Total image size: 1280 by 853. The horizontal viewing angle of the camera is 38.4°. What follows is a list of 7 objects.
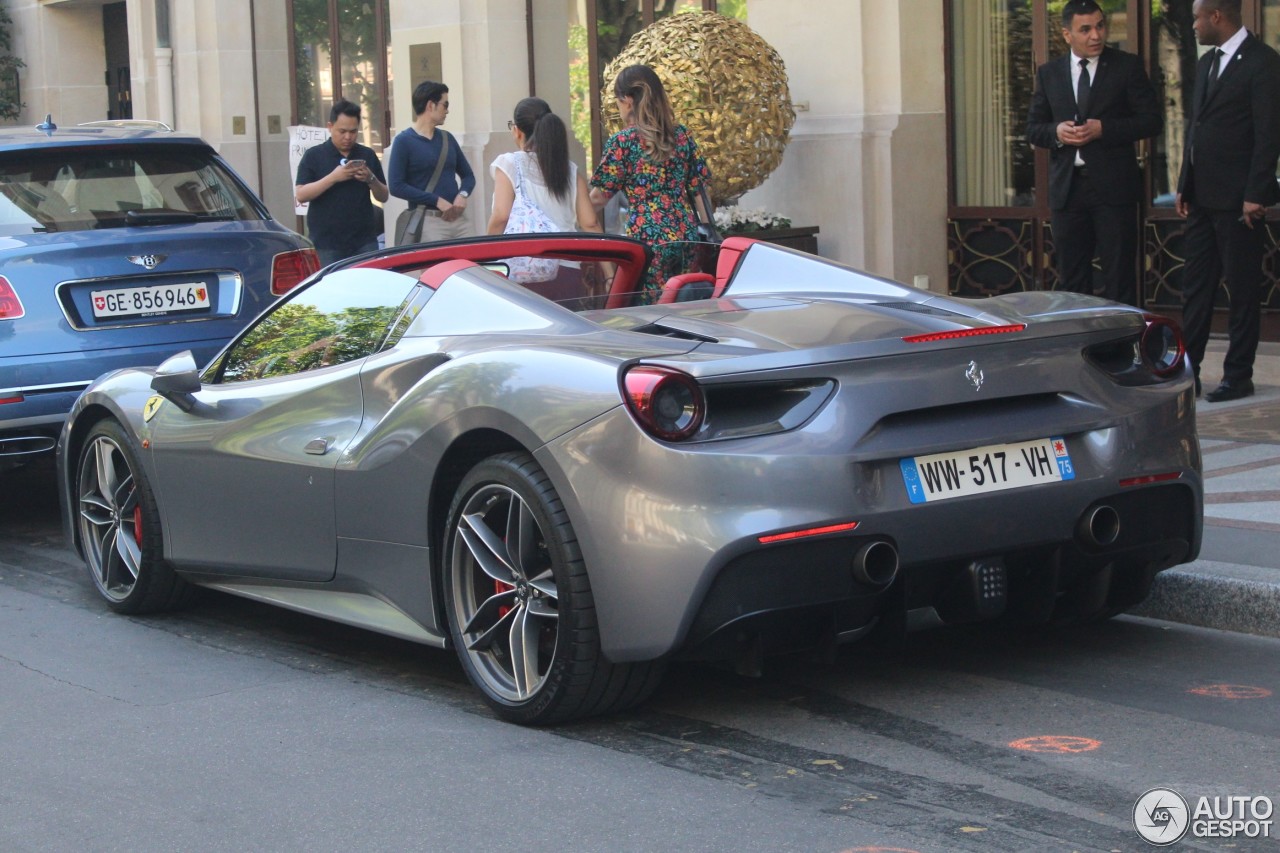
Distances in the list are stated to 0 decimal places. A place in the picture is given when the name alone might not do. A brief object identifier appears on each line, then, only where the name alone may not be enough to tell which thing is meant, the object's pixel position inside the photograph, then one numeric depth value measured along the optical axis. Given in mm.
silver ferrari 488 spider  4375
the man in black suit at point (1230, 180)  9258
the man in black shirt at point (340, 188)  11148
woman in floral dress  8828
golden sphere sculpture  11797
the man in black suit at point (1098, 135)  9781
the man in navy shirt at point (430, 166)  10852
